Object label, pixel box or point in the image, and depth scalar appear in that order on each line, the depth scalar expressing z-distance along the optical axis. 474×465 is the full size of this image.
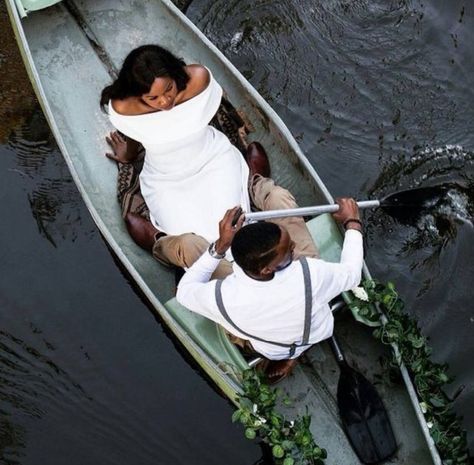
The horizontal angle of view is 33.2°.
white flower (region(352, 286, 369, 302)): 4.14
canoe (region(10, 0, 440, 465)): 4.23
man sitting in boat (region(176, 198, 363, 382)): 3.45
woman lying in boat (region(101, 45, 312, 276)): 4.31
